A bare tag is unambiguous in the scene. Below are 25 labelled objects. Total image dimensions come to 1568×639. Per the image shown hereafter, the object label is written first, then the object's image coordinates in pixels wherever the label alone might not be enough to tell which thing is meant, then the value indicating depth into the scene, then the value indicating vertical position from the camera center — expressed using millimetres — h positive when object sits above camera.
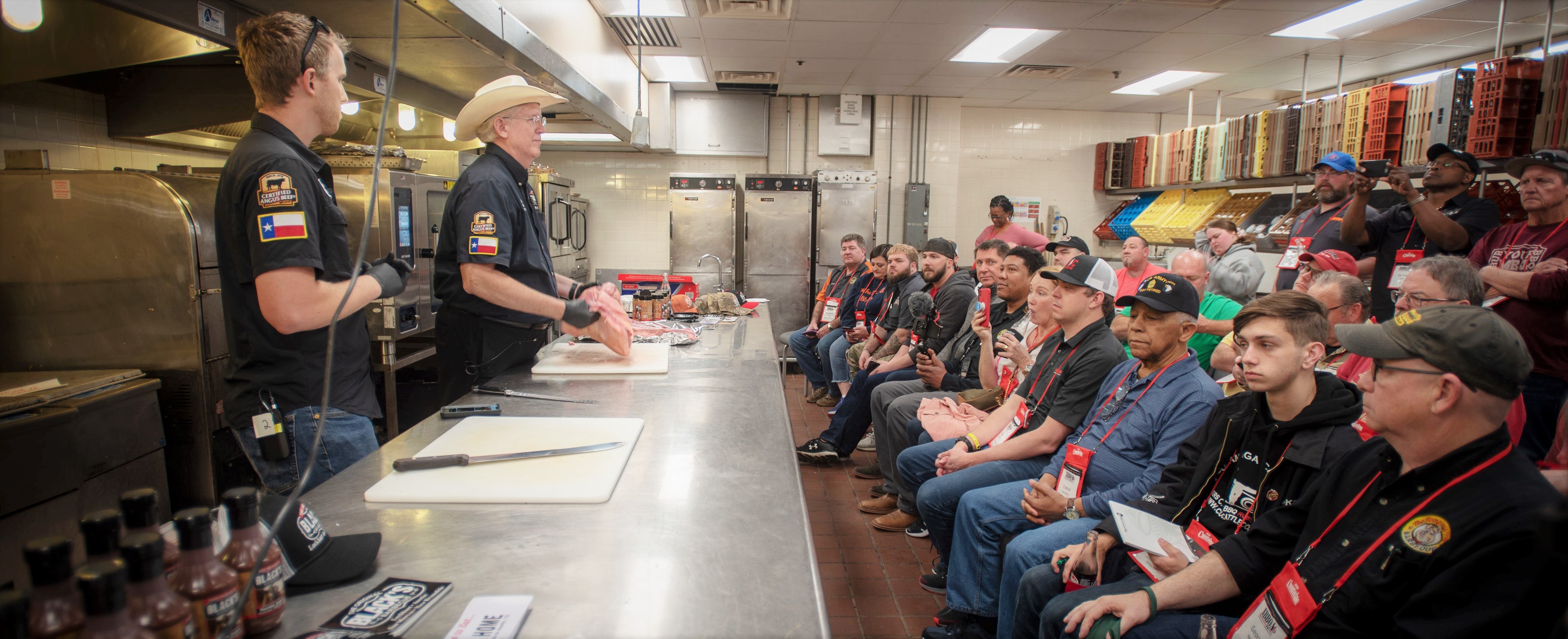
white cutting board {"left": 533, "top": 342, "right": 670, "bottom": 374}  2400 -441
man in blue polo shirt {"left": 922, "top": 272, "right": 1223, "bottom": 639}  2182 -716
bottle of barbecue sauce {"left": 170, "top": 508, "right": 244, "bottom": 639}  746 -371
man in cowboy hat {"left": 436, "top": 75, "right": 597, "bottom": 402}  2125 -73
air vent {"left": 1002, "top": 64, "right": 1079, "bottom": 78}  6941 +1654
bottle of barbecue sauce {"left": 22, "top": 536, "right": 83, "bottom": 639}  618 -321
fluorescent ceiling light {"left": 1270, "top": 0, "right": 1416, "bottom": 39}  4891 +1619
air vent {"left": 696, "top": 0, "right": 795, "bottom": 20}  5184 +1663
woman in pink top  6457 +98
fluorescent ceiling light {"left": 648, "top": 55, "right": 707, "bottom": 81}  7090 +1714
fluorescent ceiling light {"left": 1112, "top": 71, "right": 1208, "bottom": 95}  7105 +1651
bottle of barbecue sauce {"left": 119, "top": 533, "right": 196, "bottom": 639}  672 -347
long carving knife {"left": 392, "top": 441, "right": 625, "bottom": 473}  1376 -445
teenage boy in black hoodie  1676 -495
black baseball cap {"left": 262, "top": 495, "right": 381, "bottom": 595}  972 -458
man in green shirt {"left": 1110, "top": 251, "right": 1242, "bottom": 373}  3629 -370
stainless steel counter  954 -491
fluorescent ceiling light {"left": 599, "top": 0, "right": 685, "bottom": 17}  5254 +1676
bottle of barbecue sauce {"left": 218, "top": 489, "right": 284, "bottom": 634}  821 -378
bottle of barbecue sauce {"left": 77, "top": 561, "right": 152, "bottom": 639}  625 -326
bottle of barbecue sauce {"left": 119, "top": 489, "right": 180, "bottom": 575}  728 -287
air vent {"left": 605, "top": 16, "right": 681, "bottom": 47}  5641 +1677
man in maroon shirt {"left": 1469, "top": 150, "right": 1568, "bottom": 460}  2865 -155
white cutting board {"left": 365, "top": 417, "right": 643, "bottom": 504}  1292 -461
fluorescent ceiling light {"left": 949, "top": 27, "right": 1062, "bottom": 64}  5855 +1683
